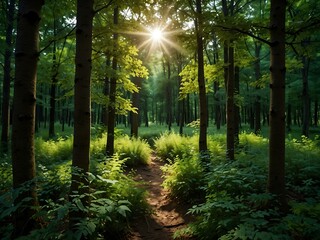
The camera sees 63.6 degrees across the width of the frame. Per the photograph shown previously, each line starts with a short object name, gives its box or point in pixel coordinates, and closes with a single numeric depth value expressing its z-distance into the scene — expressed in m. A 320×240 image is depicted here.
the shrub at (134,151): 10.85
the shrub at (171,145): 12.01
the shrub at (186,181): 6.44
